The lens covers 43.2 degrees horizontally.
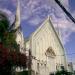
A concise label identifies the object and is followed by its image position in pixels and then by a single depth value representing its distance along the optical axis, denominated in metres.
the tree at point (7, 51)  8.36
